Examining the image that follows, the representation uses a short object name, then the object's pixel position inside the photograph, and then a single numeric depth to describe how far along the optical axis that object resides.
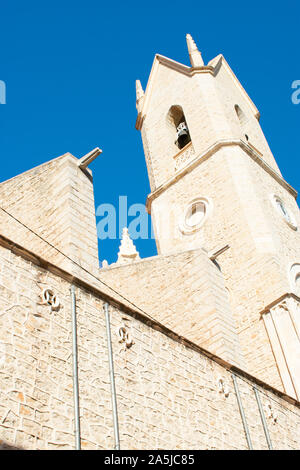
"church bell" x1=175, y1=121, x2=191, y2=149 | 17.88
